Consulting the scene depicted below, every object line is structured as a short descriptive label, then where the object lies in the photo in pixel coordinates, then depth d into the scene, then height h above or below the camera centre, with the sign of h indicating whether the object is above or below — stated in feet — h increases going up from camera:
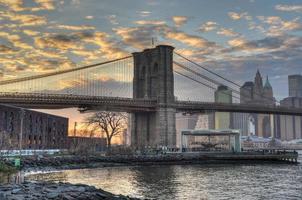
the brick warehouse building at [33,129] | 295.07 +9.91
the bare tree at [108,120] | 312.05 +15.31
